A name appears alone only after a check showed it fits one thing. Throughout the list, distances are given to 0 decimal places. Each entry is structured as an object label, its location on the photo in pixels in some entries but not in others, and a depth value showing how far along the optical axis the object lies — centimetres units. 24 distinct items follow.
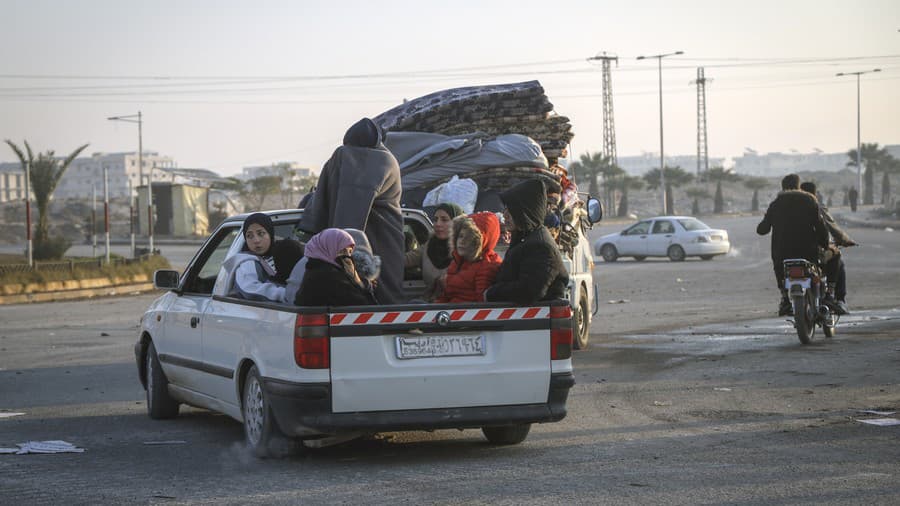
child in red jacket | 875
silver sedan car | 3978
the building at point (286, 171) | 11625
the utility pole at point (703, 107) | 12112
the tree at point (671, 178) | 10981
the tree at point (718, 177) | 10975
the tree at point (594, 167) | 10731
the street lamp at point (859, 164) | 11816
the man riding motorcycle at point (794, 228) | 1448
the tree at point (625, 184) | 10638
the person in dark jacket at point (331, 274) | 774
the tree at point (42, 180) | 4250
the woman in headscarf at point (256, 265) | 834
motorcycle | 1408
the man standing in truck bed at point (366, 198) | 956
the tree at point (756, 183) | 12354
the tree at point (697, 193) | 11588
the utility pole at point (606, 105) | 9796
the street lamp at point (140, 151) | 4258
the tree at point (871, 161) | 12499
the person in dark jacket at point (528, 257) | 795
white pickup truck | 741
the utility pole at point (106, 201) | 3384
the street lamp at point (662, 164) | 8519
